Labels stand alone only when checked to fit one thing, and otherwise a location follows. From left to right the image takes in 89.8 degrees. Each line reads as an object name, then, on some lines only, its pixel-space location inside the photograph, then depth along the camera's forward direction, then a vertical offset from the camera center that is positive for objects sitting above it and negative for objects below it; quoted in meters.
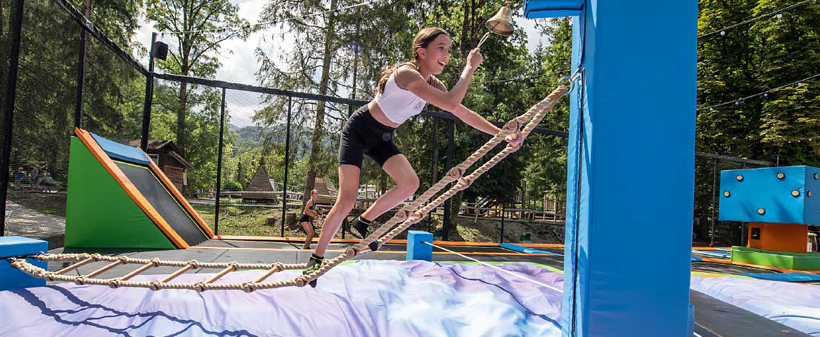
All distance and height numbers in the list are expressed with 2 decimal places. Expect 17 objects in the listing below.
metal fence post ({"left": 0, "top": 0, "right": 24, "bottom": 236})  2.90 +0.52
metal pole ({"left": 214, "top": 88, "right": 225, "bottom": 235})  5.11 +0.08
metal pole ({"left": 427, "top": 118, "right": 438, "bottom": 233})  6.87 +0.33
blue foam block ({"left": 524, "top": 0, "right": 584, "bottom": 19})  1.40 +0.64
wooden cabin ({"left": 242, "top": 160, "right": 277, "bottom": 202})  13.36 -0.59
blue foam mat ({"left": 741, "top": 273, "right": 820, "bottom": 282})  3.72 -0.72
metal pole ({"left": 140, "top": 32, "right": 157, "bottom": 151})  4.87 +0.73
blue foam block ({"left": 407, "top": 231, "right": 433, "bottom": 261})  3.22 -0.53
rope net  1.55 -0.21
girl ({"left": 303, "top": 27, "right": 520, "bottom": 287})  1.86 +0.23
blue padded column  1.21 +0.08
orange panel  4.94 -0.46
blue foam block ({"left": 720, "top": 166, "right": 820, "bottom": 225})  4.45 +0.04
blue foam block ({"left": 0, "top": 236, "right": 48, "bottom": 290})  1.73 -0.44
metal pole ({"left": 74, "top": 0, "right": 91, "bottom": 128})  3.79 +0.70
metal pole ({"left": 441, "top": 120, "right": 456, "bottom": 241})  6.09 +0.23
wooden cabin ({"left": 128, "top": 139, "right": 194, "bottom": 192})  13.08 +0.26
